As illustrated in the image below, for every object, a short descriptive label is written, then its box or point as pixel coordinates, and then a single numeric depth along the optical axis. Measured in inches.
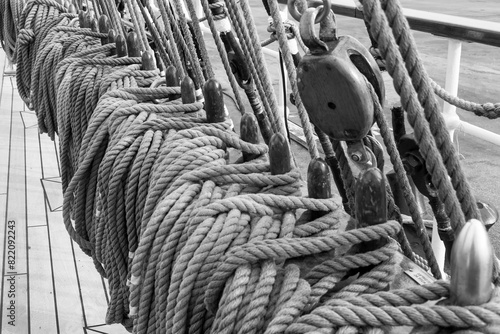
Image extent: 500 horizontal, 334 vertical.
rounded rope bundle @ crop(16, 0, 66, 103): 100.4
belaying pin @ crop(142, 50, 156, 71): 65.1
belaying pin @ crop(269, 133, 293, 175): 36.3
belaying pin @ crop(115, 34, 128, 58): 70.2
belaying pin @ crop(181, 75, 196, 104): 52.4
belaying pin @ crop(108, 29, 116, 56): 76.1
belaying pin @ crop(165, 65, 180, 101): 56.6
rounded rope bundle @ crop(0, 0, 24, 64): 124.8
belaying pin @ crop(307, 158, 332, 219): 32.9
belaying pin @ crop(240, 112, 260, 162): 42.8
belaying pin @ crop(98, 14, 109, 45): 83.5
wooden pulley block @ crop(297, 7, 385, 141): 30.6
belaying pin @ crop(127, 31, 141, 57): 68.9
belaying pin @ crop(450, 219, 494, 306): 22.7
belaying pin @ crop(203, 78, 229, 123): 46.8
